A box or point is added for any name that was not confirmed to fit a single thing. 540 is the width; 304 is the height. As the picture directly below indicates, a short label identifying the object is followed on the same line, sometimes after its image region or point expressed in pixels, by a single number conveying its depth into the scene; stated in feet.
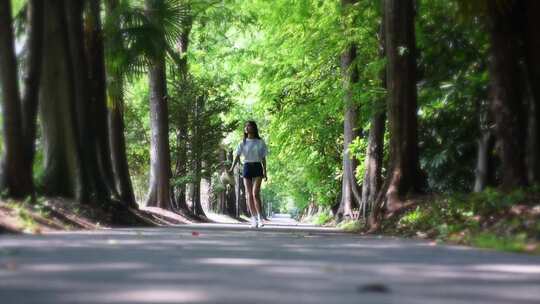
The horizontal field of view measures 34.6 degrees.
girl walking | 56.75
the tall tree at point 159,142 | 90.68
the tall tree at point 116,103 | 63.57
